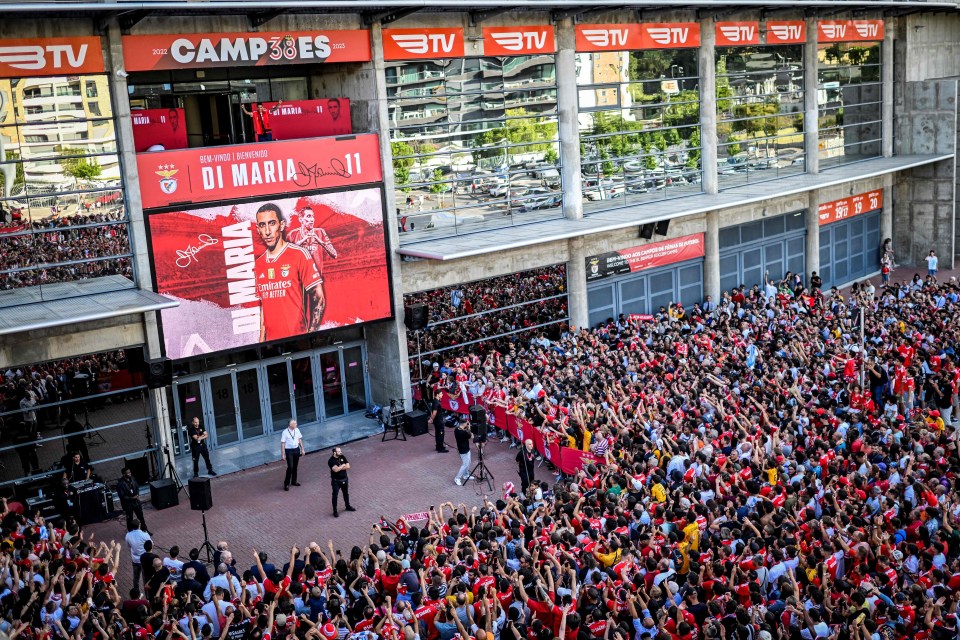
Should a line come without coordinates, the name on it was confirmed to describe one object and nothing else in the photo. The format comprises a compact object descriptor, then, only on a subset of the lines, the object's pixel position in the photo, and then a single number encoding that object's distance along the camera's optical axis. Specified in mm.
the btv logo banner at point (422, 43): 24797
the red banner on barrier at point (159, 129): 22406
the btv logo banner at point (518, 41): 26766
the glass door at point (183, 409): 23031
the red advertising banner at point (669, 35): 30188
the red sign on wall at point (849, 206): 37000
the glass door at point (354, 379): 26188
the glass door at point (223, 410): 23828
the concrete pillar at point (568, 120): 28172
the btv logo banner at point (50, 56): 19719
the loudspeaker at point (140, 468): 21766
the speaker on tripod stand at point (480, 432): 20922
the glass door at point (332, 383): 25750
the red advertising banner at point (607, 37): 28594
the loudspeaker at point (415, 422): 24312
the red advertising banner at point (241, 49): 21344
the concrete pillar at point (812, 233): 36156
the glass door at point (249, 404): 24281
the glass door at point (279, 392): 24781
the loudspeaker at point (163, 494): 20484
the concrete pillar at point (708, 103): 31953
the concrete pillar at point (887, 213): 40250
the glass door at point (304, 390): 25203
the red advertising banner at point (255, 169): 21703
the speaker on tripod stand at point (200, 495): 17734
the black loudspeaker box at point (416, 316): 24875
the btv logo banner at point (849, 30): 36125
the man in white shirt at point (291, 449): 20922
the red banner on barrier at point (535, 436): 19500
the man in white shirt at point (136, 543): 16484
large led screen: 21953
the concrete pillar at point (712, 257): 32438
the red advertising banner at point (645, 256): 29391
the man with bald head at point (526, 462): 19172
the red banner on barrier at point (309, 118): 24172
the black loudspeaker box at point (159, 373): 20672
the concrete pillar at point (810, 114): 36094
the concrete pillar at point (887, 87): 39594
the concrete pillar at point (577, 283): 28656
